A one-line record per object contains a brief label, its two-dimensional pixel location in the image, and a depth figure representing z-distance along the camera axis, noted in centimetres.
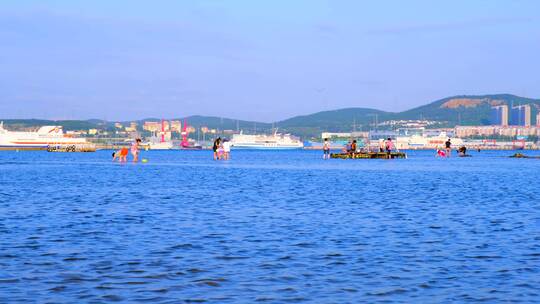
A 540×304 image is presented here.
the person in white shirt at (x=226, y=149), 12457
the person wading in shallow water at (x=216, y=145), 12392
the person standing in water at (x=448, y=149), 14725
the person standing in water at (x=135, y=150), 10584
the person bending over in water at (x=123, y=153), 11250
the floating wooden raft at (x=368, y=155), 13112
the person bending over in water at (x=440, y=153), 15875
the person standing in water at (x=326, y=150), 13331
